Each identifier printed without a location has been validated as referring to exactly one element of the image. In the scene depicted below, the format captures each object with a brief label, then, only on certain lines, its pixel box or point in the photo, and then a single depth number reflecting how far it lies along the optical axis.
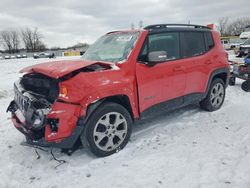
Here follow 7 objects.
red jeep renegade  2.48
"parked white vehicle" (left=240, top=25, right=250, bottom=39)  15.46
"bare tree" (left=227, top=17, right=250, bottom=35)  64.11
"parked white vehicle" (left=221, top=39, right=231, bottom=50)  22.89
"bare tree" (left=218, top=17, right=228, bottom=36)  61.36
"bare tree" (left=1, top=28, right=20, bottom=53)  67.84
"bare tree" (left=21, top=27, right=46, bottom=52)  67.60
